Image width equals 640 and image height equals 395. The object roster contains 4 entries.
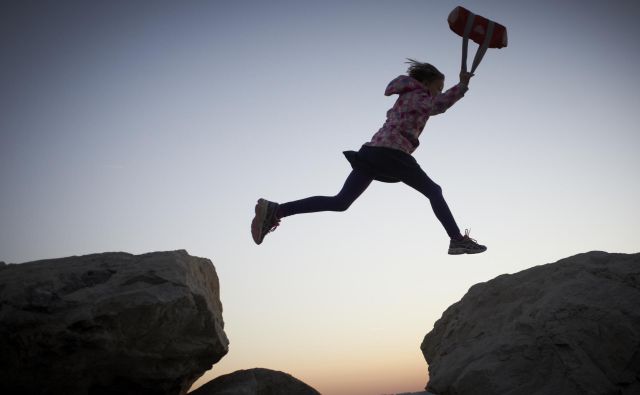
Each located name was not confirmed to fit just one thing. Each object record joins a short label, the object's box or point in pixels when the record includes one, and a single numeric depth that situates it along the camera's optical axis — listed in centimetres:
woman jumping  490
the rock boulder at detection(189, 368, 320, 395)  475
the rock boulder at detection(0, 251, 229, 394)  371
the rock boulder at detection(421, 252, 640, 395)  362
